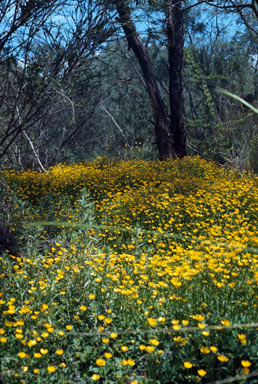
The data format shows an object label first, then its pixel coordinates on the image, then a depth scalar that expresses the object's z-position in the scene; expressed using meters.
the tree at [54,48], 4.73
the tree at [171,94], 9.88
